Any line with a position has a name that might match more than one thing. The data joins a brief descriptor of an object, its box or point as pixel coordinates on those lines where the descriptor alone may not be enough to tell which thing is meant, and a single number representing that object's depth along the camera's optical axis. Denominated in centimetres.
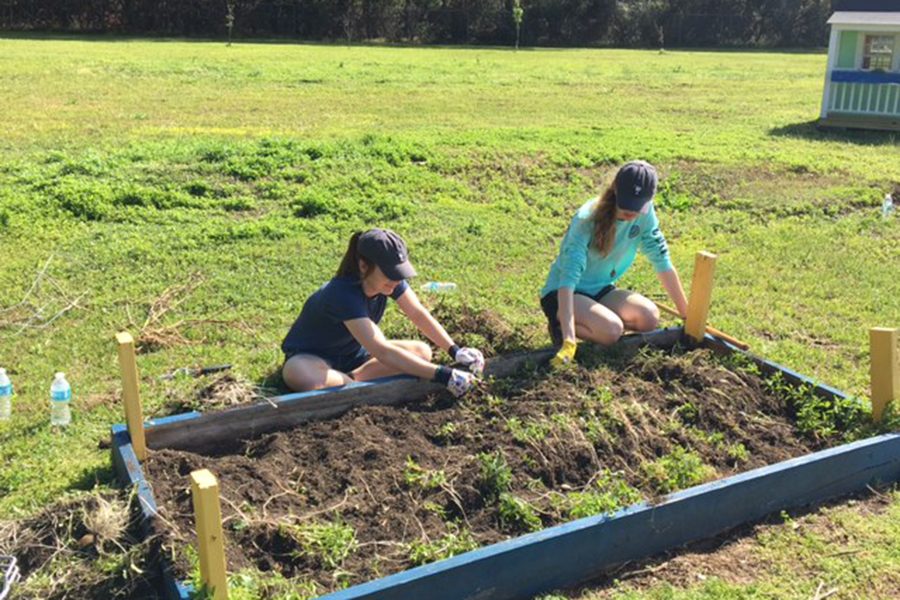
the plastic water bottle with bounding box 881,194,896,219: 1017
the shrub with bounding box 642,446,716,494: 404
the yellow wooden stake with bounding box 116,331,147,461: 376
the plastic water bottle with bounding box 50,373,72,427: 479
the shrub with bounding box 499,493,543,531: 376
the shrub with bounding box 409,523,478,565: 349
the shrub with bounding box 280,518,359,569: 347
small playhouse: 1648
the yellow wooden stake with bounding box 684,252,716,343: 542
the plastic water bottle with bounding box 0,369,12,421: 486
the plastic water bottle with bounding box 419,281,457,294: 702
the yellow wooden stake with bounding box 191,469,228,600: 280
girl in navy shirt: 459
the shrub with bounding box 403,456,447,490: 397
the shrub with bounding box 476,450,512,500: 394
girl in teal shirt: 509
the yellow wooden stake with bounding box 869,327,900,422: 452
